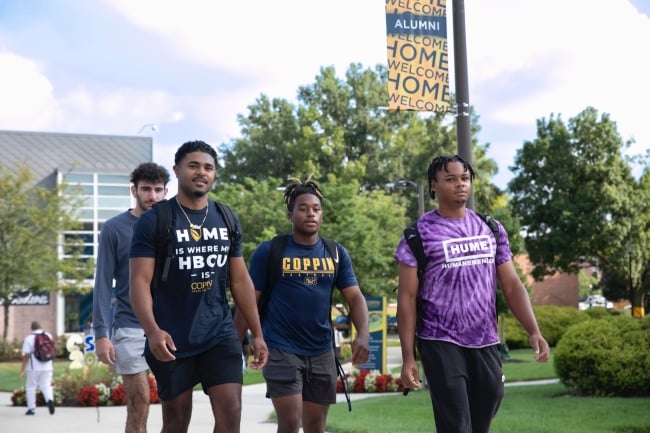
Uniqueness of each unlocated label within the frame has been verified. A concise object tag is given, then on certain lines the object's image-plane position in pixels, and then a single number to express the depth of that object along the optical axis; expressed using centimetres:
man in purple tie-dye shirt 546
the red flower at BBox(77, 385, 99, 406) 1791
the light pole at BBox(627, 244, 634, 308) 5086
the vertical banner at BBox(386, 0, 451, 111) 1045
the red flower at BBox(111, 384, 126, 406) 1783
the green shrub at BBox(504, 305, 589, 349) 3725
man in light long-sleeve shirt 711
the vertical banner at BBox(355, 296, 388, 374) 2097
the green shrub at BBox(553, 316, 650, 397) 1454
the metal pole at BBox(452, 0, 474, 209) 1109
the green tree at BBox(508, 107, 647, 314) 5444
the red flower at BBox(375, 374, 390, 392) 1956
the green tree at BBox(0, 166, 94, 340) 4350
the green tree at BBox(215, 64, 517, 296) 5922
